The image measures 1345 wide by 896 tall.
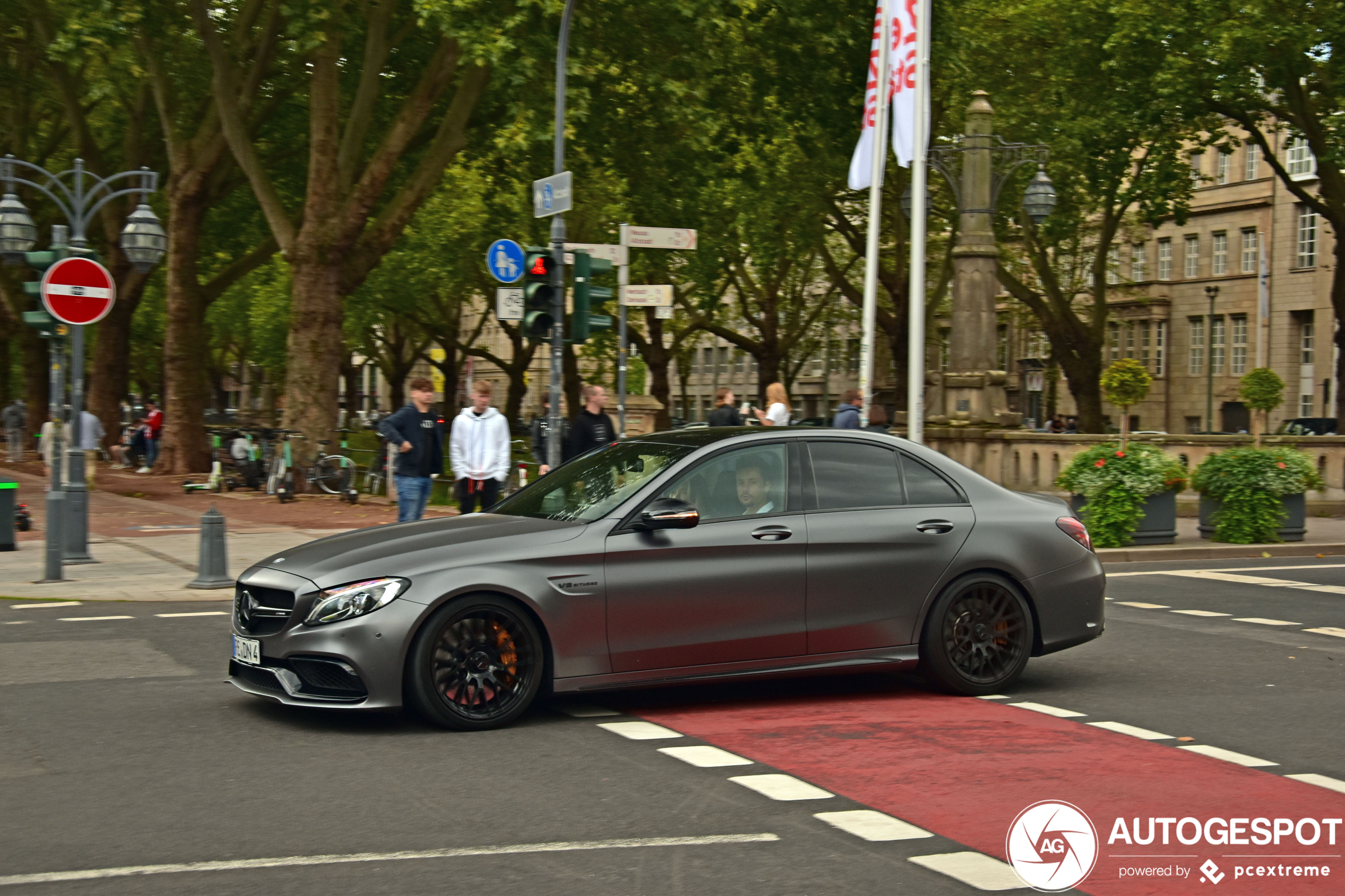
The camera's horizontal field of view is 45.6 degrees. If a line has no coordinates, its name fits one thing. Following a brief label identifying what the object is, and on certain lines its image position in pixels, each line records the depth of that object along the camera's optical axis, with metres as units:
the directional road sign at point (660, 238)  17.42
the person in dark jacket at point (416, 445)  16.42
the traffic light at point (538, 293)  15.34
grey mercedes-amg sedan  7.42
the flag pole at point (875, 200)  19.48
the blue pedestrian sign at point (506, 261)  16.72
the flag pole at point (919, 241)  19.52
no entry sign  15.28
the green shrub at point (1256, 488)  19.48
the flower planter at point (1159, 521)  19.03
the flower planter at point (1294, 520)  19.66
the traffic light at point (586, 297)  15.66
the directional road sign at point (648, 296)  18.17
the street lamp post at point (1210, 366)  62.50
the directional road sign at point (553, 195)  15.52
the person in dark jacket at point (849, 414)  18.89
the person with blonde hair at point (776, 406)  19.91
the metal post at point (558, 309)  15.58
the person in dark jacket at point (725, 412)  20.95
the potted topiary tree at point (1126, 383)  21.72
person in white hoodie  16.05
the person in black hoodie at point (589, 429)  17.34
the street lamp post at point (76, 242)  16.22
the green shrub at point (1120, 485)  18.80
